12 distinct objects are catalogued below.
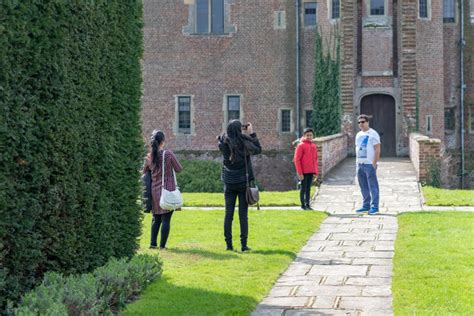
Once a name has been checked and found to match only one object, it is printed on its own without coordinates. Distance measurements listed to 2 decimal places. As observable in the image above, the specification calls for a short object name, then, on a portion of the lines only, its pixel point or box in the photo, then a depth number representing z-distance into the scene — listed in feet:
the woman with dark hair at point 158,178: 39.42
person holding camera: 37.96
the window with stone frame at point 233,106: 118.11
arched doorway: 108.47
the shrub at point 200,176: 107.55
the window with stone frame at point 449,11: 120.06
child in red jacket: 57.67
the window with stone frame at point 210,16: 118.73
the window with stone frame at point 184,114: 119.55
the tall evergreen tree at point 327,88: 108.37
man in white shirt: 54.70
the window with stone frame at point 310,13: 116.37
